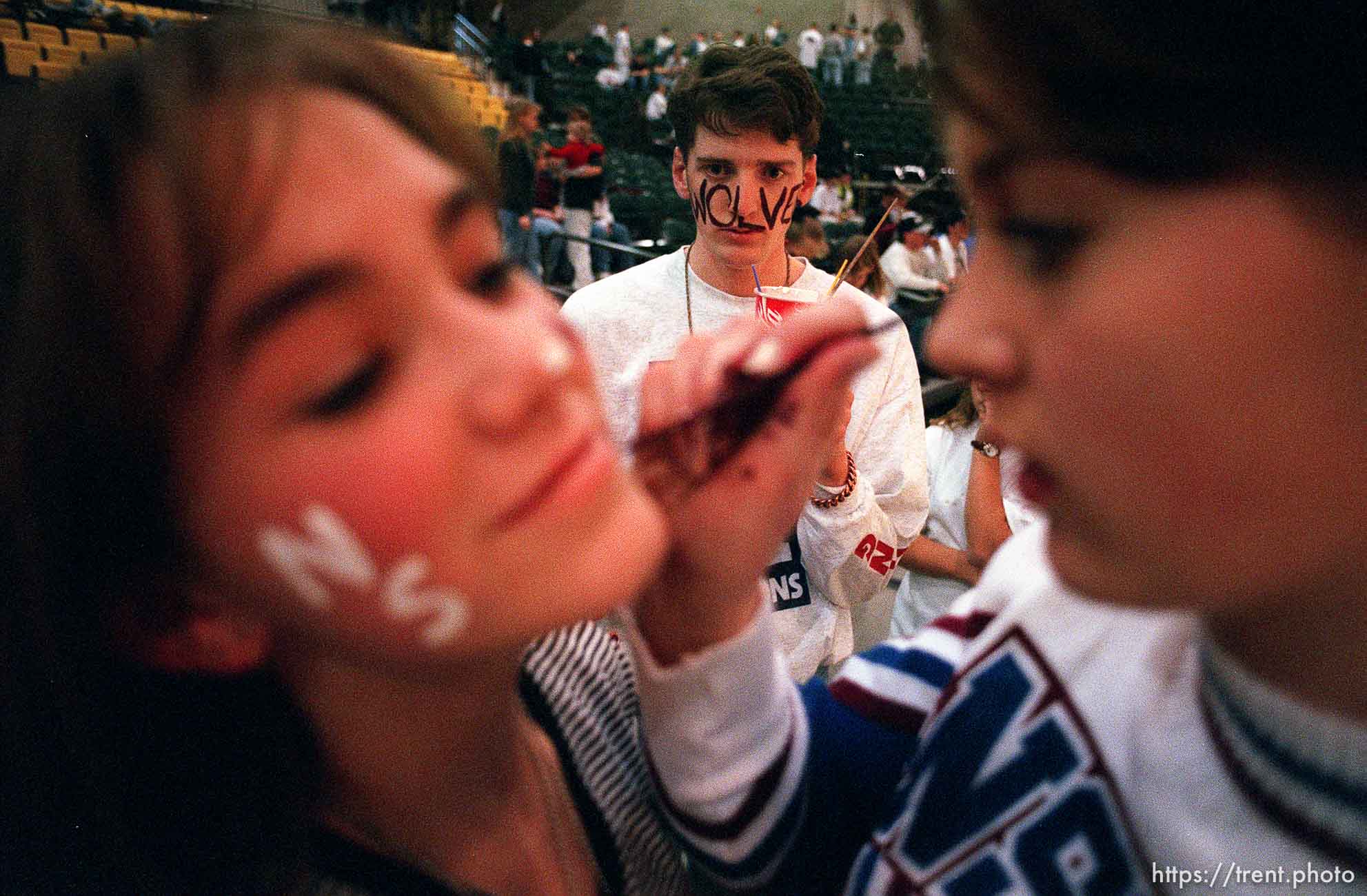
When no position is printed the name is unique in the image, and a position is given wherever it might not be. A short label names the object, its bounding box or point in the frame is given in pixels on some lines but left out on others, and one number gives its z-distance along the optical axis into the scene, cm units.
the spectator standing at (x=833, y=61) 1370
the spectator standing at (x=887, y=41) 1199
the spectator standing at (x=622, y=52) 1315
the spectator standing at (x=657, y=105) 1101
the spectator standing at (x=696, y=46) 1339
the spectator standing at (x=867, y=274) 257
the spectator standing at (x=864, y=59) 1392
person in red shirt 658
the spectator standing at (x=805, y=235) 311
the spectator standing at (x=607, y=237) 609
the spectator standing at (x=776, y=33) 1473
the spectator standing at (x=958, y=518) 151
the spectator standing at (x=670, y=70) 1208
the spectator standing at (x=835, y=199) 761
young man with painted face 134
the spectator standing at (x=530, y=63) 1070
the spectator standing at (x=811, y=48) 1363
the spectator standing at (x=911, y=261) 490
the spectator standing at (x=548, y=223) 548
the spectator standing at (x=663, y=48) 1359
